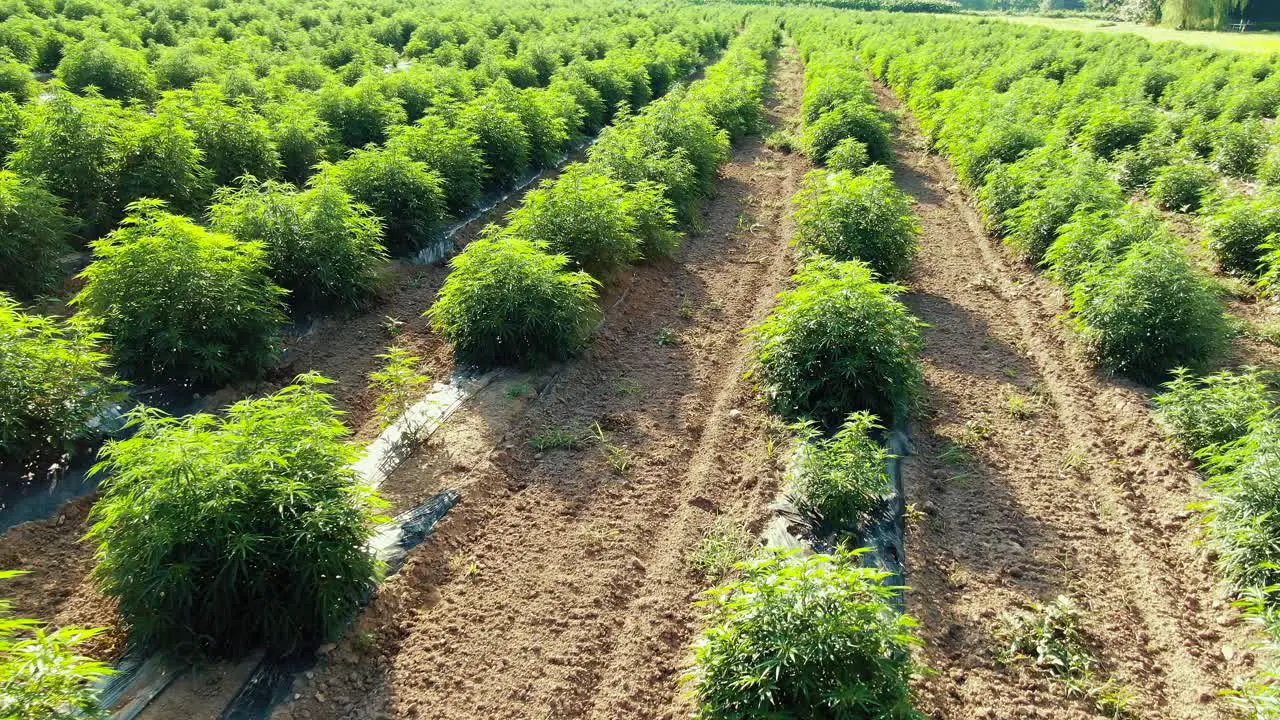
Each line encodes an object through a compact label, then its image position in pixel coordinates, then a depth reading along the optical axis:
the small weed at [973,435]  7.29
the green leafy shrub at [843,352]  6.79
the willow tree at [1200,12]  51.88
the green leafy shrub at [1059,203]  10.41
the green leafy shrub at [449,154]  11.84
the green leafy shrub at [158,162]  9.56
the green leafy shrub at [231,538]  4.18
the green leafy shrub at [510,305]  7.95
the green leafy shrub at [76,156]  9.22
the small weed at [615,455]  6.85
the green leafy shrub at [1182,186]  12.69
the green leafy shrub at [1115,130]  15.39
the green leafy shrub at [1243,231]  10.01
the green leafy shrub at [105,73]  16.34
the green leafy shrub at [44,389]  5.48
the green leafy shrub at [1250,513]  5.02
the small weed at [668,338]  9.45
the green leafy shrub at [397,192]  10.63
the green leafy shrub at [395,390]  6.96
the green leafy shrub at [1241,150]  14.00
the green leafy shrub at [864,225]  10.13
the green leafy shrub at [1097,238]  8.77
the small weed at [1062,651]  4.60
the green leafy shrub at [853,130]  16.50
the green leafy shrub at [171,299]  6.80
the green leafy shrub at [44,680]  3.17
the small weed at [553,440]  7.11
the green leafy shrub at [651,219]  10.98
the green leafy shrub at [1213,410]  6.37
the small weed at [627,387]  8.19
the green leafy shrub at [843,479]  5.56
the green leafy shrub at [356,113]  14.64
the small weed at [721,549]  5.55
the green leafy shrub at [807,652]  3.58
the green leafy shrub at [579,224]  9.73
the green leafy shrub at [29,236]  8.06
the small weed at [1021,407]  7.79
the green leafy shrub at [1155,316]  7.59
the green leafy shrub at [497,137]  13.52
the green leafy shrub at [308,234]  8.71
